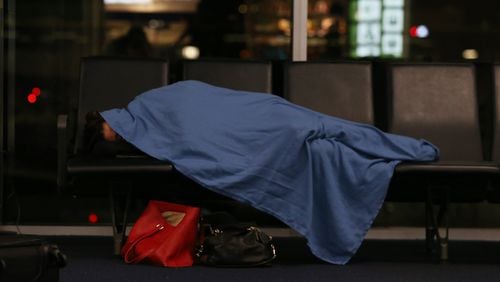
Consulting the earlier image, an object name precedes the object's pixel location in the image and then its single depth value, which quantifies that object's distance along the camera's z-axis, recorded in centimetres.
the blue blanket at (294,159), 440
